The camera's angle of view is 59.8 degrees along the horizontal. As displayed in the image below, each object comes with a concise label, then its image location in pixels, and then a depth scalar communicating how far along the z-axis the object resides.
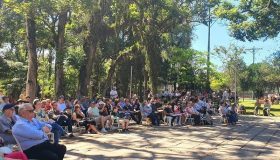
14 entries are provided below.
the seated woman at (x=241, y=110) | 16.21
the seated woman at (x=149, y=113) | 10.38
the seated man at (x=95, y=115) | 8.33
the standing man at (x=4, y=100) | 6.48
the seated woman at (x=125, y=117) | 8.60
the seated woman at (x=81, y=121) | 7.84
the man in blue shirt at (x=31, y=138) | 3.58
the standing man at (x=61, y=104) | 8.11
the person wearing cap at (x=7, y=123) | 4.62
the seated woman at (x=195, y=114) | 10.91
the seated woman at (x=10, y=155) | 3.05
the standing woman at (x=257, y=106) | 16.09
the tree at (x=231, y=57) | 30.47
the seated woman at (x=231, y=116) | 11.29
